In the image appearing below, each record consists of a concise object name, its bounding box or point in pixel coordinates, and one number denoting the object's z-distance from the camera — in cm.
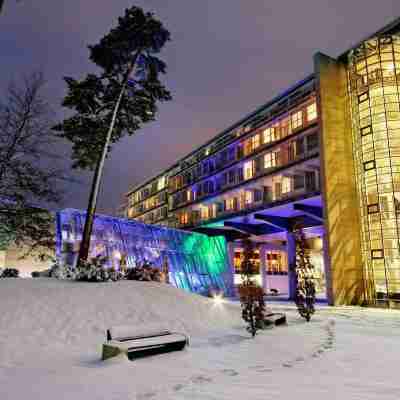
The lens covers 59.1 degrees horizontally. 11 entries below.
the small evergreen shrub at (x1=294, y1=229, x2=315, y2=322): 1316
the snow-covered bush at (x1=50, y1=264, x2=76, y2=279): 1534
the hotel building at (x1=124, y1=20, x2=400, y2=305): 2397
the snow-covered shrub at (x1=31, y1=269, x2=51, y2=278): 1708
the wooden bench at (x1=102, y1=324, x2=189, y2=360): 696
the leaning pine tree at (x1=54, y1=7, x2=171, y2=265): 2009
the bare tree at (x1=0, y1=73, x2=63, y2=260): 1382
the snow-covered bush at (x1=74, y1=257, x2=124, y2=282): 1405
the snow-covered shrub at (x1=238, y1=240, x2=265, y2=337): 982
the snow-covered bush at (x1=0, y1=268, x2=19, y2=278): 1808
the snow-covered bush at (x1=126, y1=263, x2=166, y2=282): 1612
